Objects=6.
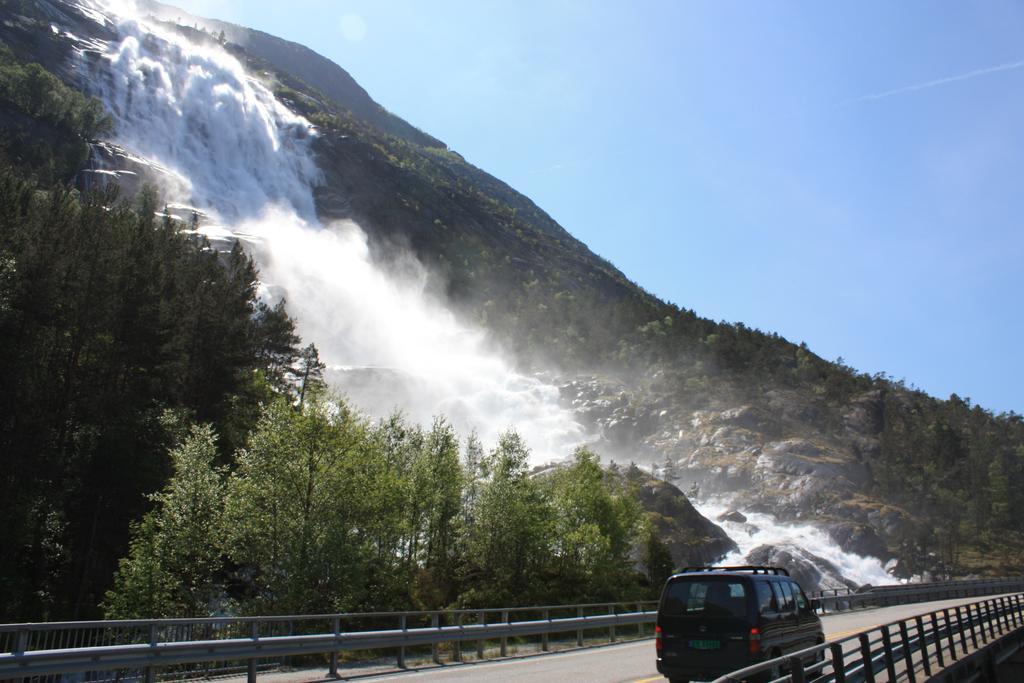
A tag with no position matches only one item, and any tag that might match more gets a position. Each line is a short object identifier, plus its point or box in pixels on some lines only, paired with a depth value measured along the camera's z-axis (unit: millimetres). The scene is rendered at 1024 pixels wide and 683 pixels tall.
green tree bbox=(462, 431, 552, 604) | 42312
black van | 13117
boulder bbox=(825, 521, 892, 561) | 94312
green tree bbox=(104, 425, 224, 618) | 31719
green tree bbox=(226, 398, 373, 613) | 29750
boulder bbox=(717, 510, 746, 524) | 96625
